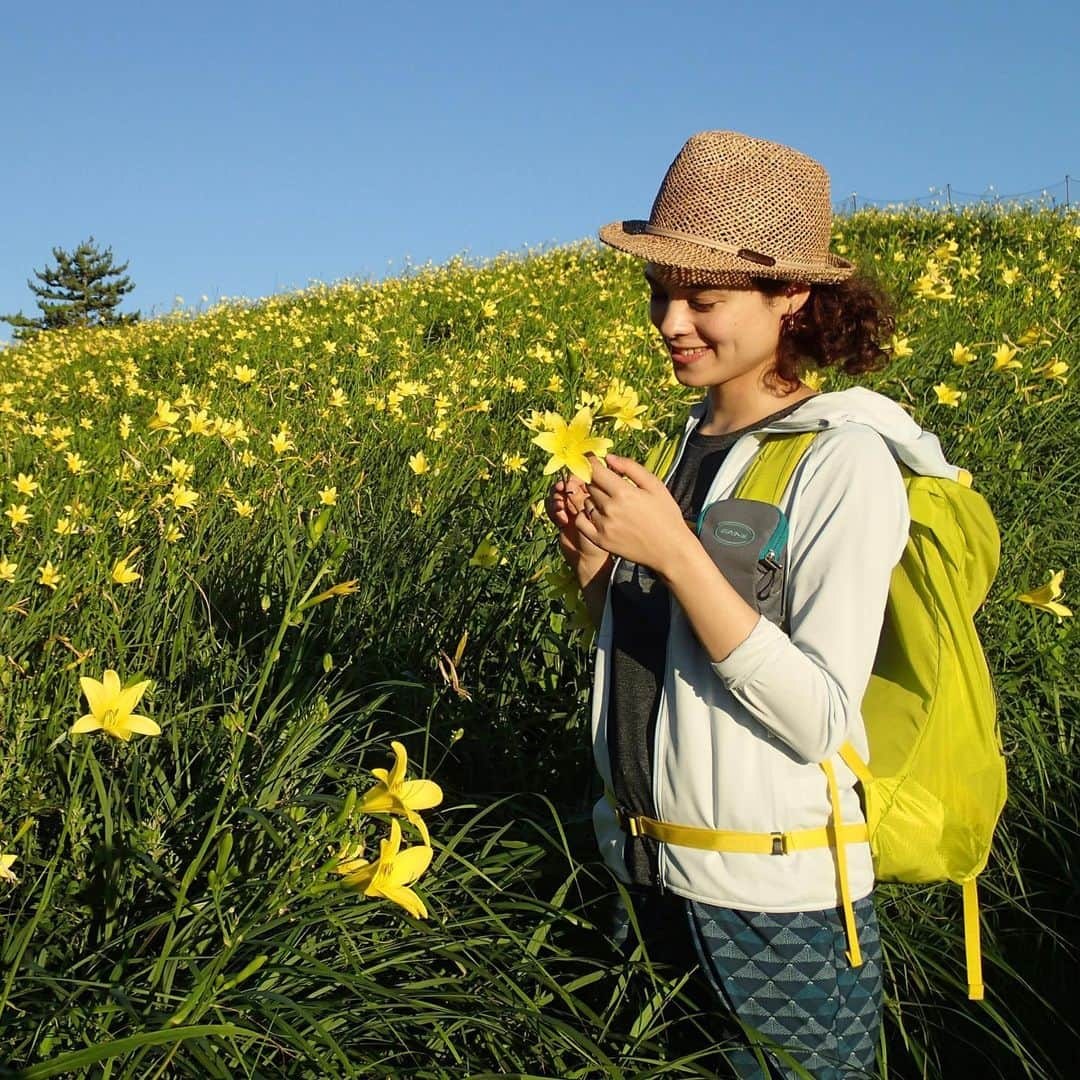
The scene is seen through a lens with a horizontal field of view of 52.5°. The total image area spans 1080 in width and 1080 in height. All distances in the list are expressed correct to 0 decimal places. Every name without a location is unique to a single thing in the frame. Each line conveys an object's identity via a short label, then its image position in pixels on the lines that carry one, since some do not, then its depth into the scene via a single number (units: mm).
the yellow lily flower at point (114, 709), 1461
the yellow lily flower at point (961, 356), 3521
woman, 1263
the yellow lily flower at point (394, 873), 1181
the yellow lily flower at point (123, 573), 2252
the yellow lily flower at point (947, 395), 3326
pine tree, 41500
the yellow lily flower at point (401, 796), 1229
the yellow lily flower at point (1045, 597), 2213
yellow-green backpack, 1391
